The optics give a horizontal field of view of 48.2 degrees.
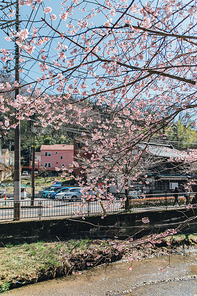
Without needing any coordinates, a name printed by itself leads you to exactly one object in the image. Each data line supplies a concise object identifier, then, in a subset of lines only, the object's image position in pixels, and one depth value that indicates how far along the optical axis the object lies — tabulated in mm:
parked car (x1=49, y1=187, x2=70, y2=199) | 25302
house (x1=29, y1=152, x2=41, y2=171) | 46550
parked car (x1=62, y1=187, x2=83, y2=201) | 21867
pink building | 45938
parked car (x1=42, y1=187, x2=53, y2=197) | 26669
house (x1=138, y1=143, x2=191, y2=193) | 22567
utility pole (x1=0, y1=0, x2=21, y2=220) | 9708
